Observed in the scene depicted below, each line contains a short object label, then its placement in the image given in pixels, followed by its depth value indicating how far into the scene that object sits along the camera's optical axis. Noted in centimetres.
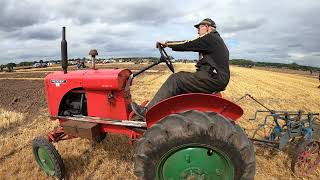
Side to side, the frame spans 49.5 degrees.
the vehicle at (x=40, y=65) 7525
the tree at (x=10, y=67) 5439
